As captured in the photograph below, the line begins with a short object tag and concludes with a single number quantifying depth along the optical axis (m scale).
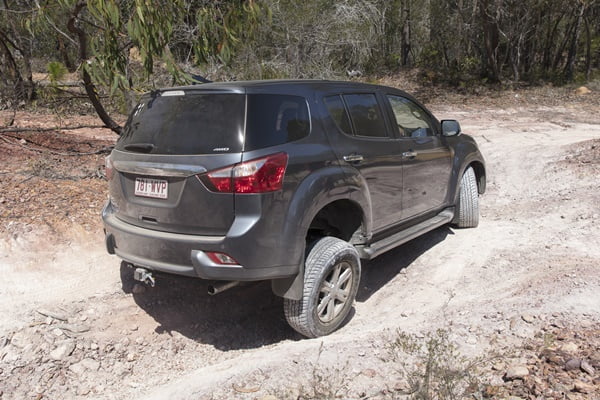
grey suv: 3.18
